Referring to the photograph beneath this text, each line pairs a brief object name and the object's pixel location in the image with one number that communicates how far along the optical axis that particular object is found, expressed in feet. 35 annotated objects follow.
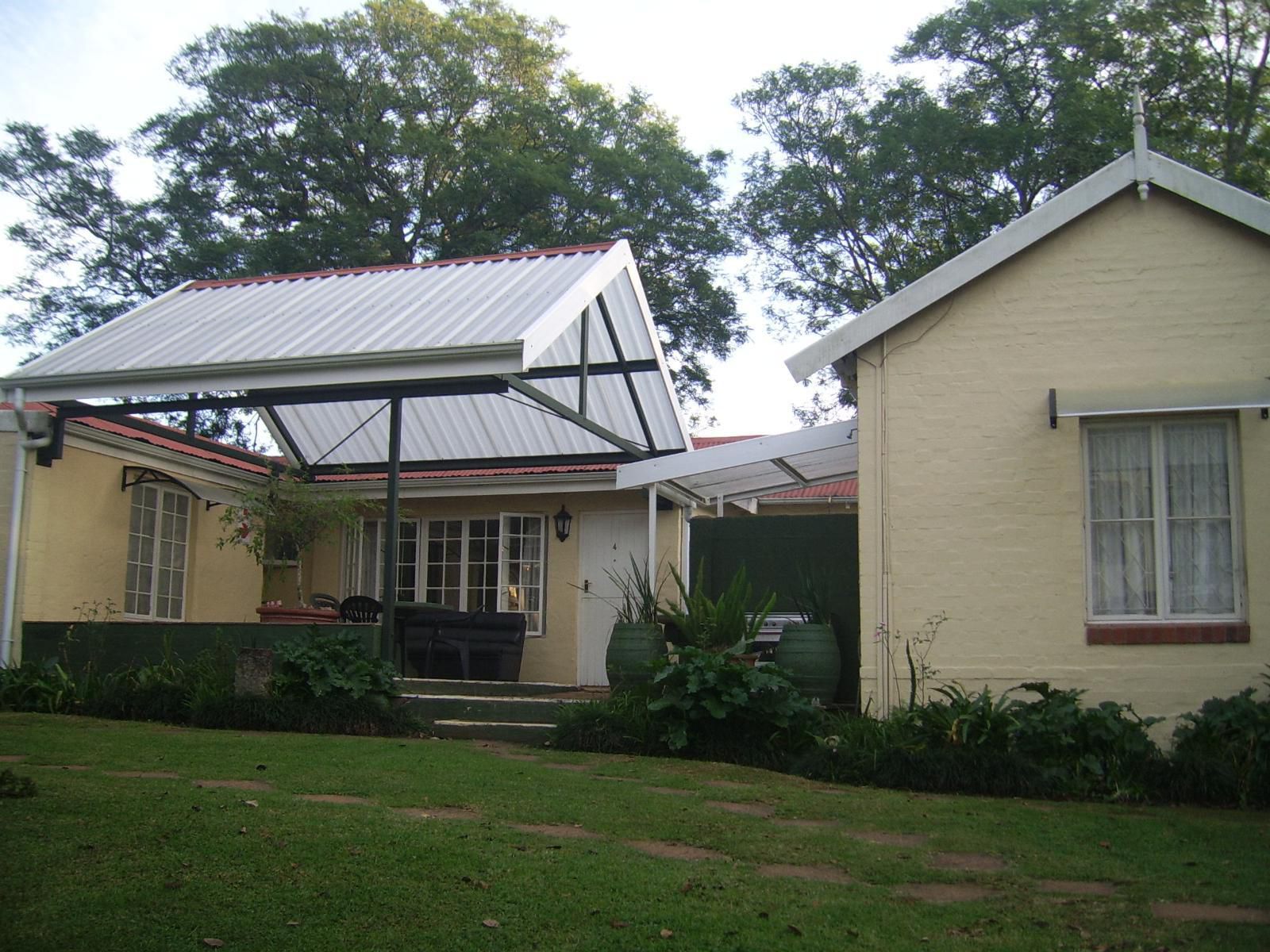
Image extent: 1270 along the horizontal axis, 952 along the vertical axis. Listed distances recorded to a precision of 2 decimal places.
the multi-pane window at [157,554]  46.80
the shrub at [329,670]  34.50
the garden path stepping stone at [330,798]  22.88
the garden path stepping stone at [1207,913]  16.70
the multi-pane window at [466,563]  52.19
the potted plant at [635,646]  33.99
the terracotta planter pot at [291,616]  39.45
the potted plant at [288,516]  44.32
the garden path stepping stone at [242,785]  23.99
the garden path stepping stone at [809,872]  18.78
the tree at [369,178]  88.99
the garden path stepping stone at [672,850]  19.90
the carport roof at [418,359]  36.94
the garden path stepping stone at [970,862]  19.62
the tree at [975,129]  80.64
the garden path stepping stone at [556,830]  21.08
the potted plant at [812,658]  32.76
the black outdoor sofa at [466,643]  45.60
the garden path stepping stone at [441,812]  22.03
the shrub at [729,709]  30.04
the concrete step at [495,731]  33.76
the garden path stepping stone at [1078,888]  18.21
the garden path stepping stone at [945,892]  17.84
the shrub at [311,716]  34.12
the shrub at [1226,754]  26.07
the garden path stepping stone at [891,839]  21.39
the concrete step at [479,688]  38.78
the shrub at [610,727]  31.37
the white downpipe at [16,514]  40.78
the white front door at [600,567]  50.75
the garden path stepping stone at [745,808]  23.78
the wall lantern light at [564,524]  51.52
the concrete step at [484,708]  35.35
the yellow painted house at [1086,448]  30.14
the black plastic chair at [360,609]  44.45
